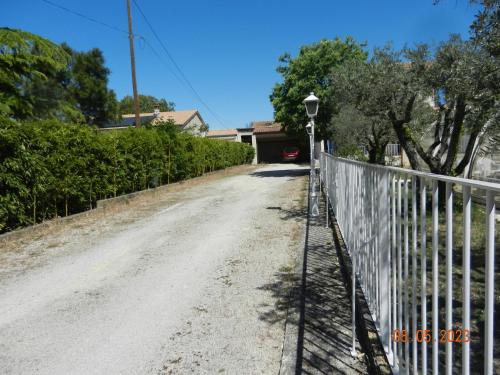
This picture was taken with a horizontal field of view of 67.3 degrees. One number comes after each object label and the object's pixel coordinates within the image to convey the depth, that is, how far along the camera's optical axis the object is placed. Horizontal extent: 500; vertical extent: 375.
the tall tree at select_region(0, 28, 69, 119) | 8.38
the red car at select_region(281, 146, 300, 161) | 36.22
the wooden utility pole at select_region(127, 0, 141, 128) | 19.00
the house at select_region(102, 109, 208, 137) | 39.12
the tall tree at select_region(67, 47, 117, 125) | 32.59
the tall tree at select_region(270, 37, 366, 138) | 19.91
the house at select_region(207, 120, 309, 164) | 39.80
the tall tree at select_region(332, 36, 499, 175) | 5.86
